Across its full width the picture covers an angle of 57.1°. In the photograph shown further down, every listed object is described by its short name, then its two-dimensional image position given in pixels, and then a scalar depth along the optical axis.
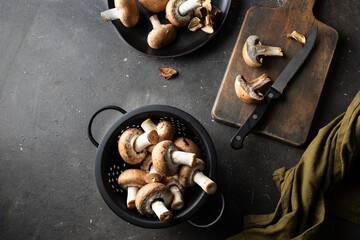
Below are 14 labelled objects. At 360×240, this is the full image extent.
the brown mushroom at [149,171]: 0.95
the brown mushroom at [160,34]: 1.15
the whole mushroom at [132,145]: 0.97
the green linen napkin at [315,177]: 1.02
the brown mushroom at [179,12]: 1.14
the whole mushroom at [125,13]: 1.15
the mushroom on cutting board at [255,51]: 1.11
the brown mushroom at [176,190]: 0.94
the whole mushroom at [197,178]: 0.88
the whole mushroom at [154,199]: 0.89
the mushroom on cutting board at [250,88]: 1.09
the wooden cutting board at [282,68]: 1.12
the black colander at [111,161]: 0.92
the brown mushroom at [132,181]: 0.97
